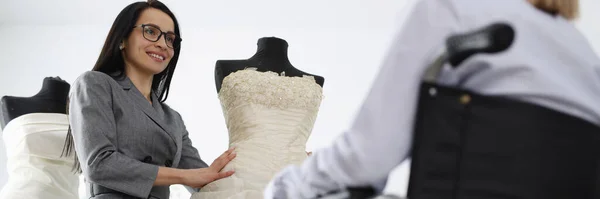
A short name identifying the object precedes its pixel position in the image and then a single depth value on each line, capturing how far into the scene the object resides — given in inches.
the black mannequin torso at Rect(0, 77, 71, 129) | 119.3
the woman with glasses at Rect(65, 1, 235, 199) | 73.1
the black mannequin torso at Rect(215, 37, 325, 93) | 94.1
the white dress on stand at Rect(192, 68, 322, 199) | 79.4
